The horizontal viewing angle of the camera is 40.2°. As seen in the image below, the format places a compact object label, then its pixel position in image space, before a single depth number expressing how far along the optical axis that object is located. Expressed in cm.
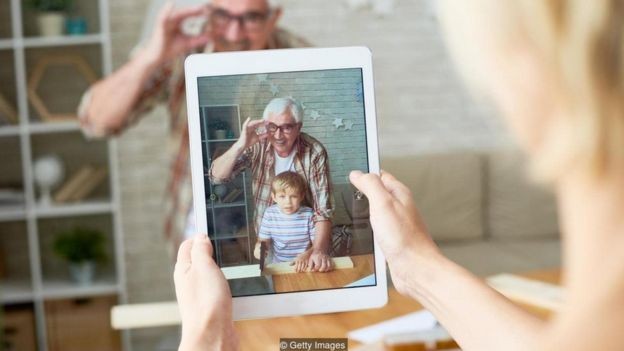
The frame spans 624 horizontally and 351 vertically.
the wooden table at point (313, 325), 171
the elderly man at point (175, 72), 271
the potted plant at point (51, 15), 380
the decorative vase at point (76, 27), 382
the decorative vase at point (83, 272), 385
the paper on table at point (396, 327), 173
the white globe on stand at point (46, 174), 383
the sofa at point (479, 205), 394
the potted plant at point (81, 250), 383
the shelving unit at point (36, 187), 377
